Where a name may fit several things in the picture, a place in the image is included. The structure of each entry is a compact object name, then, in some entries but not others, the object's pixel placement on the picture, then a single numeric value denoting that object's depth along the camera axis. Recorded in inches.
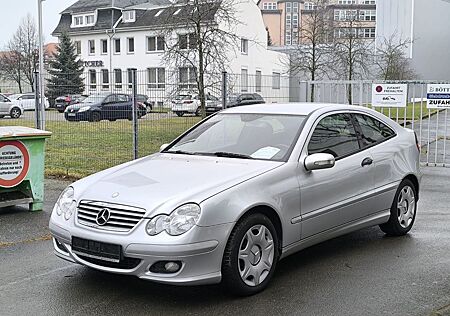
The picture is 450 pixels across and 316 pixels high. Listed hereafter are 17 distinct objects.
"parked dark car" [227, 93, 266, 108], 502.4
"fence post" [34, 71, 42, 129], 458.2
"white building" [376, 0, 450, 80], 2393.0
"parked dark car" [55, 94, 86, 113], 486.8
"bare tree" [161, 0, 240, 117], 700.0
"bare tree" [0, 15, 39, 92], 2174.5
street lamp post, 475.9
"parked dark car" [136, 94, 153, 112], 430.9
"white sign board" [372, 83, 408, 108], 482.3
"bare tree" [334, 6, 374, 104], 1175.6
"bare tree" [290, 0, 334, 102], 1136.3
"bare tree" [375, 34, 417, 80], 1370.4
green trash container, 300.8
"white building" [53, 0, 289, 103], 2018.9
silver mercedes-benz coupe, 171.3
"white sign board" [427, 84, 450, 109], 462.3
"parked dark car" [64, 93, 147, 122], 459.8
